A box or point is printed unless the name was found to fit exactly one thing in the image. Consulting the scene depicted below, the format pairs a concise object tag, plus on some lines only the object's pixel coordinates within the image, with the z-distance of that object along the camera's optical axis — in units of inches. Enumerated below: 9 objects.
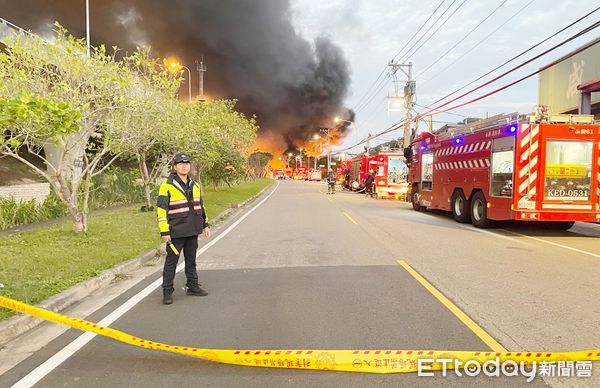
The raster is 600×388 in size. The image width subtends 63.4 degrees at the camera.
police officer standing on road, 234.7
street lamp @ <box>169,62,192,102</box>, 516.3
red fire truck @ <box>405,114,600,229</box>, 476.4
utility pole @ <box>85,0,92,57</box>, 1075.0
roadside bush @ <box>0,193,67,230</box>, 514.9
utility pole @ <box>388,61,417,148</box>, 1280.8
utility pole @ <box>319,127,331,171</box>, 3695.4
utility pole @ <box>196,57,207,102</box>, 1567.7
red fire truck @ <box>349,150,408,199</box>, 1175.4
